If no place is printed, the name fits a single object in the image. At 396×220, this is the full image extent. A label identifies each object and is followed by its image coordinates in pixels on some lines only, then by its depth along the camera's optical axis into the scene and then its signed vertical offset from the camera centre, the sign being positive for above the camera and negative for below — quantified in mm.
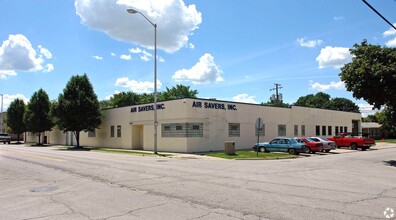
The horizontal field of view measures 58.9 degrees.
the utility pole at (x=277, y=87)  67750 +8293
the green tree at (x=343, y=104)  92750 +6859
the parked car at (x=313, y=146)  28562 -1288
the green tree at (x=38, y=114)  53844 +2696
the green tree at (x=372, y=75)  20453 +3324
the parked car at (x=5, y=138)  63625 -1166
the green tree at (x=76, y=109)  41094 +2638
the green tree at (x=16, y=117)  64062 +2673
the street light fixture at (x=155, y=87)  27988 +3524
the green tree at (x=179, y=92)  72250 +8073
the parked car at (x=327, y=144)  29453 -1177
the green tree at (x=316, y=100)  95688 +8476
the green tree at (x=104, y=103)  106369 +8922
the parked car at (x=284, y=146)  26641 -1226
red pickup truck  34094 -1136
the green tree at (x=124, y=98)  82000 +7742
